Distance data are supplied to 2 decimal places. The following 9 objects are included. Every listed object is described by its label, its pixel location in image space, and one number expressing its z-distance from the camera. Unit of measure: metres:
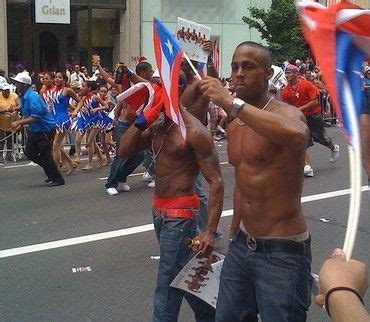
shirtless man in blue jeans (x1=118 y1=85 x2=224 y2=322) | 3.76
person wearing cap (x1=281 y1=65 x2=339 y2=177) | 10.53
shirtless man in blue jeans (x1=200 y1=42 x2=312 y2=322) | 3.03
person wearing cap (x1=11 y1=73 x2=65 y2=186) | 9.80
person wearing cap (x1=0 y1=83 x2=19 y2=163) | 12.96
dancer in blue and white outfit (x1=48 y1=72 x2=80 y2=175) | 11.52
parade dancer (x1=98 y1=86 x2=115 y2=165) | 12.18
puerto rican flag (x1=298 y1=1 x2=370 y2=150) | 2.30
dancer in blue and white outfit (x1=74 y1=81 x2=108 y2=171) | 11.88
